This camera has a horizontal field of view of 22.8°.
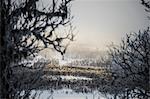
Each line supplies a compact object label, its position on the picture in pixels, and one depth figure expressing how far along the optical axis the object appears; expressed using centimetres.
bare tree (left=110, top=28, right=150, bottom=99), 1903
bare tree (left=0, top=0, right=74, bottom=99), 668
